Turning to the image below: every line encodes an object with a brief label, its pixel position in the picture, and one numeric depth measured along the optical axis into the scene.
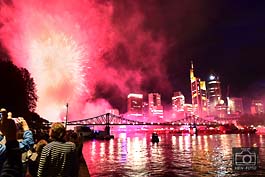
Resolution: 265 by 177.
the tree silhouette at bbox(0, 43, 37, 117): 53.59
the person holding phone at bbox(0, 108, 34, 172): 4.61
